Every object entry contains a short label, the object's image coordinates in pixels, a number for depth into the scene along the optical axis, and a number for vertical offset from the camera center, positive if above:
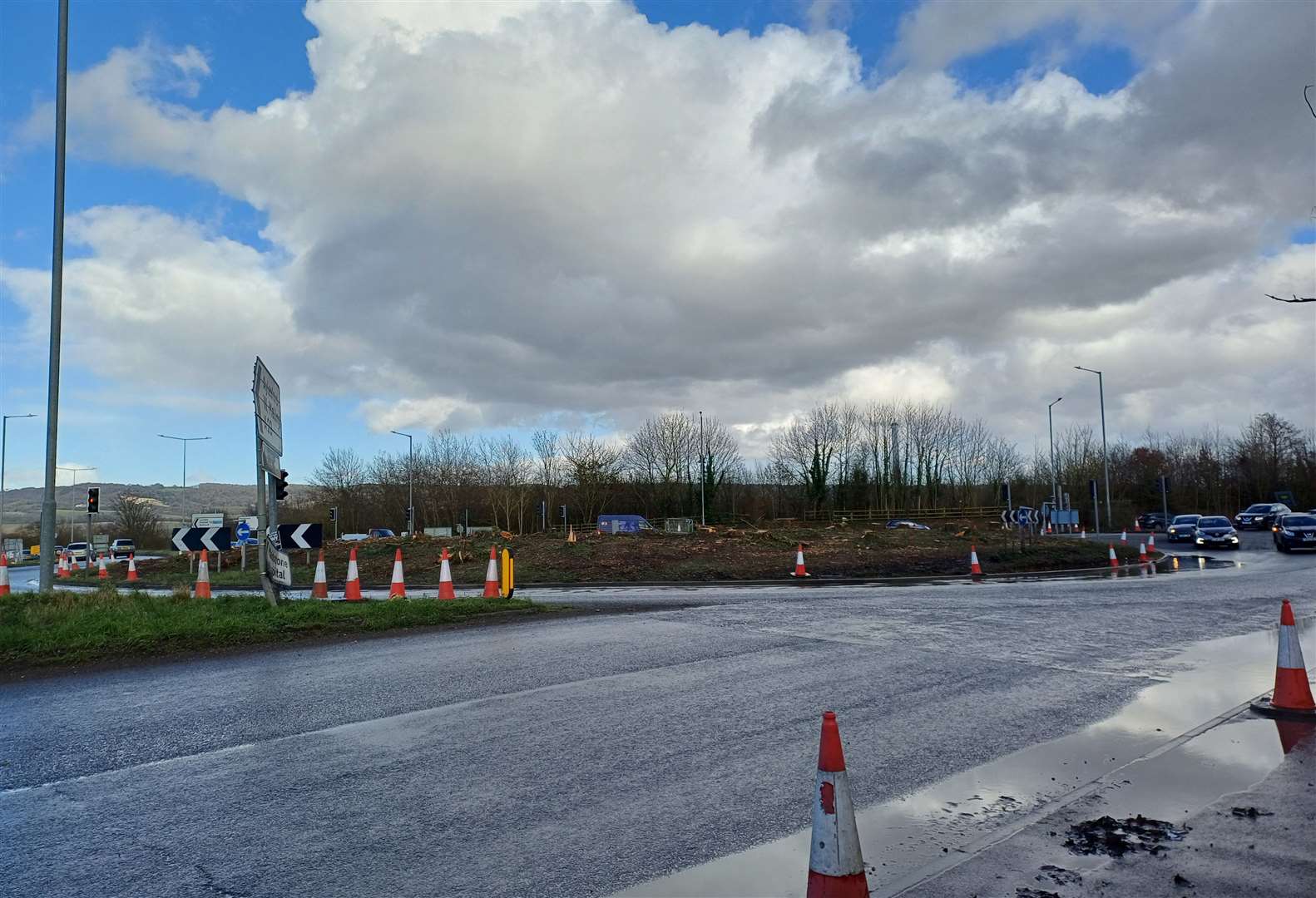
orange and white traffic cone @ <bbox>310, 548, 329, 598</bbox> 17.31 -1.07
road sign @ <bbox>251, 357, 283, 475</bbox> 14.27 +1.80
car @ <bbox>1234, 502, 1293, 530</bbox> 64.25 -0.77
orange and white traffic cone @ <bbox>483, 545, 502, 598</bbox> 17.61 -1.08
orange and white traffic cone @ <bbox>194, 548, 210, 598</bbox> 17.38 -0.95
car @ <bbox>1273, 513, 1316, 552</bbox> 38.88 -1.23
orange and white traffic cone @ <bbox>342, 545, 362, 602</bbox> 17.06 -1.07
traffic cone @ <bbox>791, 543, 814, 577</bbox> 27.83 -1.49
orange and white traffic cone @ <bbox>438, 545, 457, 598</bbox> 16.88 -1.05
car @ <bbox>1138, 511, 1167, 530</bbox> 76.18 -1.12
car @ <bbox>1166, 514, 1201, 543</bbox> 50.94 -1.24
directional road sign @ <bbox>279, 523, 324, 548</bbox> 15.70 -0.13
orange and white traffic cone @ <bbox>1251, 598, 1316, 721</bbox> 7.79 -1.53
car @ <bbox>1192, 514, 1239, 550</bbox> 43.34 -1.33
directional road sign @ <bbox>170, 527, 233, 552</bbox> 16.75 -0.16
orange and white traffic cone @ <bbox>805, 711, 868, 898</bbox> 3.84 -1.33
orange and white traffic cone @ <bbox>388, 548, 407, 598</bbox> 17.03 -1.11
